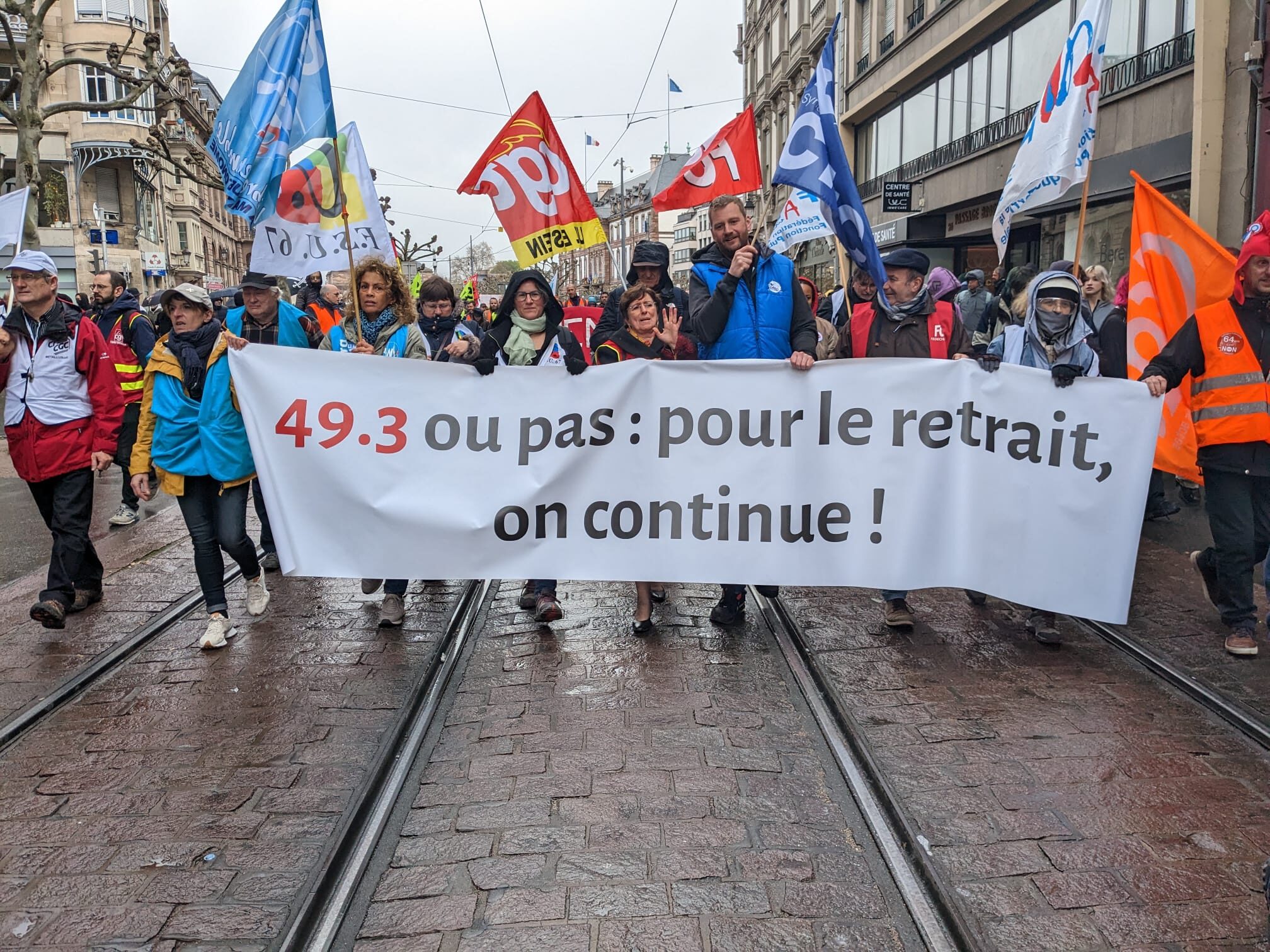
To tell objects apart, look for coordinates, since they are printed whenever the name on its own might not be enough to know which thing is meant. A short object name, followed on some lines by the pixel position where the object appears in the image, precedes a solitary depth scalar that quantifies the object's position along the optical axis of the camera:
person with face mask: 5.77
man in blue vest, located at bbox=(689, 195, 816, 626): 5.80
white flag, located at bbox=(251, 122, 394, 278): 7.02
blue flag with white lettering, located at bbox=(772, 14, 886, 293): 5.80
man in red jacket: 6.17
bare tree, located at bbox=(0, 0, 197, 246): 17.80
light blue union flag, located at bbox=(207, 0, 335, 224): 6.25
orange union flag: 6.23
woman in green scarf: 6.07
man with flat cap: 5.99
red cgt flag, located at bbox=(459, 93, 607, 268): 7.83
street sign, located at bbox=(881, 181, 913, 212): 25.23
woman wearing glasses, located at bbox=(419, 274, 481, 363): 7.37
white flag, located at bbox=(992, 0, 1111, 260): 6.51
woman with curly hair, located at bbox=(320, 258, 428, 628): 6.26
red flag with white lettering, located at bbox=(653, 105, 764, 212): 9.80
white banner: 5.45
